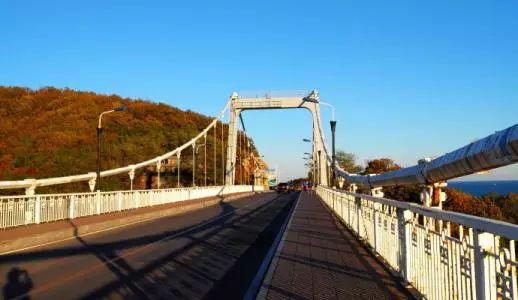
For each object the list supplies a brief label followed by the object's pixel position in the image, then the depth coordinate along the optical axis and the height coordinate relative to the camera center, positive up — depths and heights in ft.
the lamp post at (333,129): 124.47 +12.90
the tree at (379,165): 251.52 +9.69
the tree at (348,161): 301.14 +14.34
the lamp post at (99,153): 98.15 +6.28
